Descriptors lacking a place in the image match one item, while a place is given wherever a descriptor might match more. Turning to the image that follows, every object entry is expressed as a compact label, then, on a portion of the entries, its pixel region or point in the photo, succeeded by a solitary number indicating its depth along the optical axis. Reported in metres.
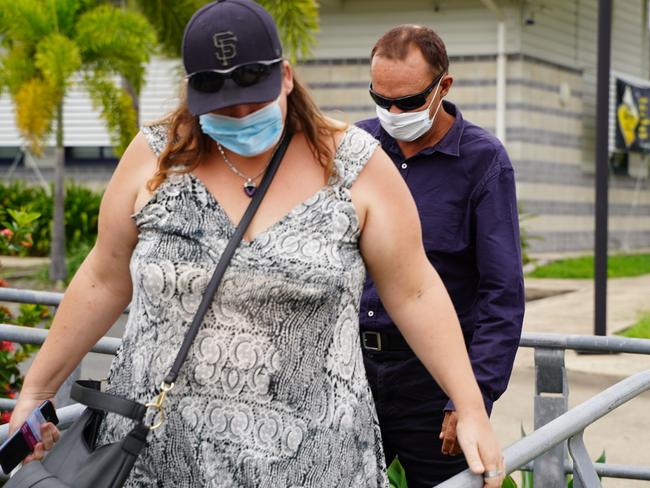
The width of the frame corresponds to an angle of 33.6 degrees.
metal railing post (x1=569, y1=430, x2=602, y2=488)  2.65
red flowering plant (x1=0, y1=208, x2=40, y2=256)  5.36
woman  2.16
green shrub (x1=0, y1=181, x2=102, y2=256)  17.59
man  3.08
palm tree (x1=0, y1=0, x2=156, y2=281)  14.78
